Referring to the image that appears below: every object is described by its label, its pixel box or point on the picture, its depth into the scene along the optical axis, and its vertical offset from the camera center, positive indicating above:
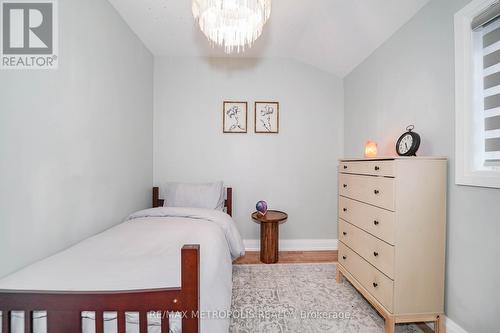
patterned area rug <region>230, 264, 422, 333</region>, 1.57 -1.16
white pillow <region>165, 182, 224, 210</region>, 2.56 -0.38
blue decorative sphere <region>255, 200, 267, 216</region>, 2.66 -0.53
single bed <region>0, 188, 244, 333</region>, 0.72 -0.52
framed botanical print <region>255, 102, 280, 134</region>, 2.98 +0.63
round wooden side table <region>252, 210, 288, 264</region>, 2.59 -0.90
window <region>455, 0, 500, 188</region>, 1.25 +0.43
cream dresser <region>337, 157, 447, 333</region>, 1.40 -0.49
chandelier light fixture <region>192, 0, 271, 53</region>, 1.38 +0.97
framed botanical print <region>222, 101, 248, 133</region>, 2.97 +0.62
